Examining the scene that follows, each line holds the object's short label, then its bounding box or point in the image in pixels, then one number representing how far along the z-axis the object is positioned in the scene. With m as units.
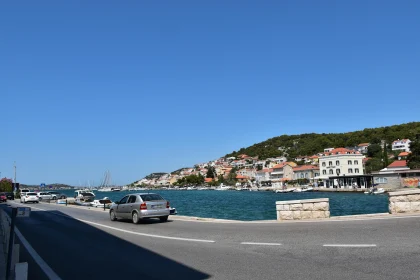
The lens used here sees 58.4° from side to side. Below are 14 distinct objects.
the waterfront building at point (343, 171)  117.19
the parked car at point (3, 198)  62.49
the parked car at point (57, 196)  73.24
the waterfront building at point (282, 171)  165.88
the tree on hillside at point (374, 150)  162.40
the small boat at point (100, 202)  52.01
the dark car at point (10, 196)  77.38
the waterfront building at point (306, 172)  149.75
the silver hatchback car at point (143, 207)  20.12
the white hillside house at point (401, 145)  163.30
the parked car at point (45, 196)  68.94
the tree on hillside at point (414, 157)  96.50
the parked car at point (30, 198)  56.41
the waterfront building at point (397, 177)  89.50
